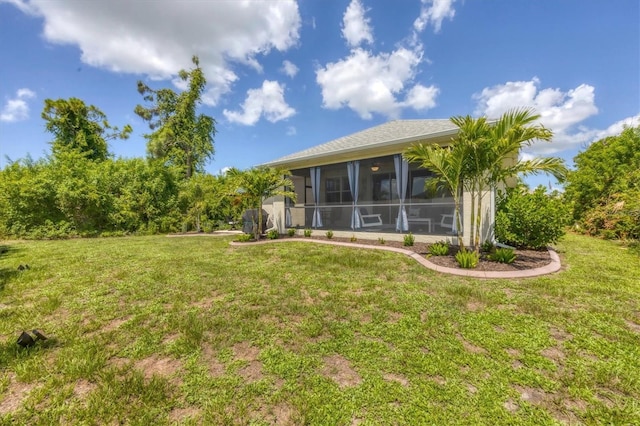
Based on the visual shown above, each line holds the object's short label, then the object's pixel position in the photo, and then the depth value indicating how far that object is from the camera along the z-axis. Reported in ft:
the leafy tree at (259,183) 29.66
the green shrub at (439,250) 20.62
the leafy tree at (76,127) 56.95
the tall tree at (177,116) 65.36
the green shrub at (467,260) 17.29
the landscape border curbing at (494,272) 15.75
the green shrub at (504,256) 17.99
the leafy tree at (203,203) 45.47
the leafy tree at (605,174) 32.50
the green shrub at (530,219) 20.70
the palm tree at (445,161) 18.17
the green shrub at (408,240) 25.05
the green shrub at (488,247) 21.62
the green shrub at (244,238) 30.99
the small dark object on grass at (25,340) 8.46
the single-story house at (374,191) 25.00
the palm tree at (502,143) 16.71
